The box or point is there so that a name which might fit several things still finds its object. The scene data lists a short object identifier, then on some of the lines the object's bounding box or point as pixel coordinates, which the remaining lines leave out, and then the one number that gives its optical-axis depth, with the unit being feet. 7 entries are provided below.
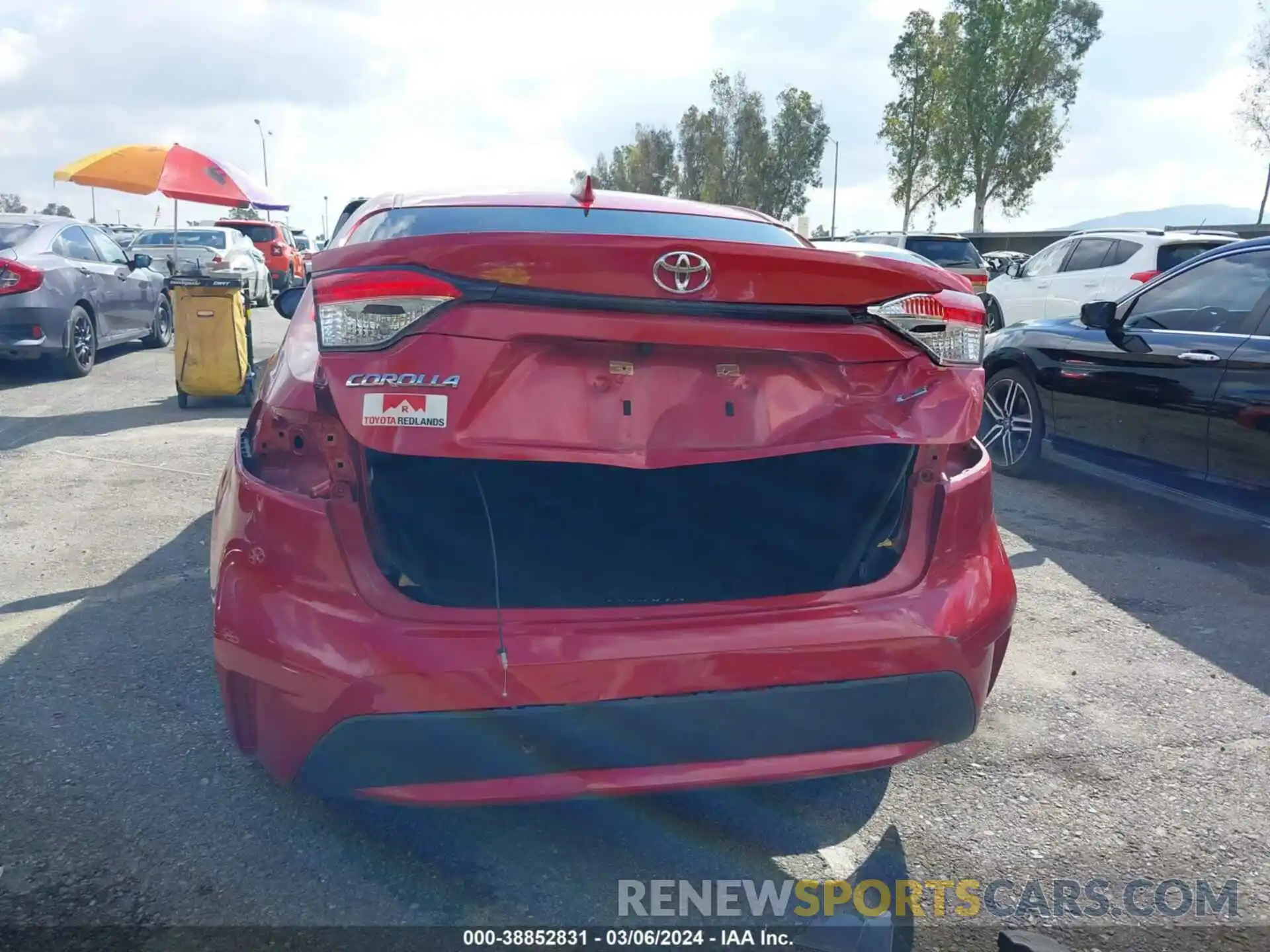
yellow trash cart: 25.25
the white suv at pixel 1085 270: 37.04
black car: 15.16
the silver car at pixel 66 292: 28.55
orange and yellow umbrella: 30.27
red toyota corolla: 6.40
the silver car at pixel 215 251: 58.08
